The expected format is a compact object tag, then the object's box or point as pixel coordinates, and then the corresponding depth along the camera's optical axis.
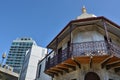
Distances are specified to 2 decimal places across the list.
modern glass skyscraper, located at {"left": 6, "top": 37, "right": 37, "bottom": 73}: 70.17
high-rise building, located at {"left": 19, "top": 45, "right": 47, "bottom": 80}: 15.96
